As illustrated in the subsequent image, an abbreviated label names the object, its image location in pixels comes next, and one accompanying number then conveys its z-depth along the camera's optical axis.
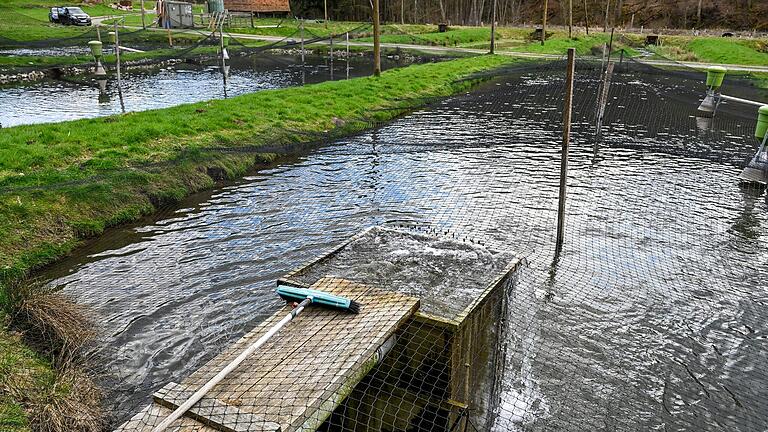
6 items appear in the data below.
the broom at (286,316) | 4.73
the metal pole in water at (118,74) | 19.98
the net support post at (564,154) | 10.29
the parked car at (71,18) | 54.78
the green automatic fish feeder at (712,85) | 16.02
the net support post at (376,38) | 26.32
